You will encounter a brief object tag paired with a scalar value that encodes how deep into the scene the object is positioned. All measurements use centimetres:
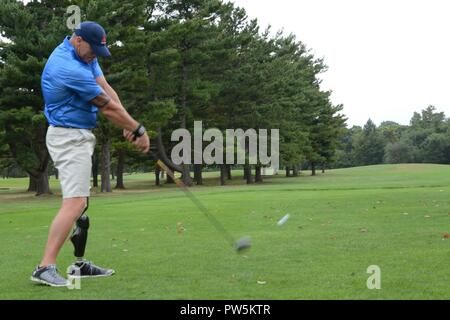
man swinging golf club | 514
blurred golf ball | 1031
